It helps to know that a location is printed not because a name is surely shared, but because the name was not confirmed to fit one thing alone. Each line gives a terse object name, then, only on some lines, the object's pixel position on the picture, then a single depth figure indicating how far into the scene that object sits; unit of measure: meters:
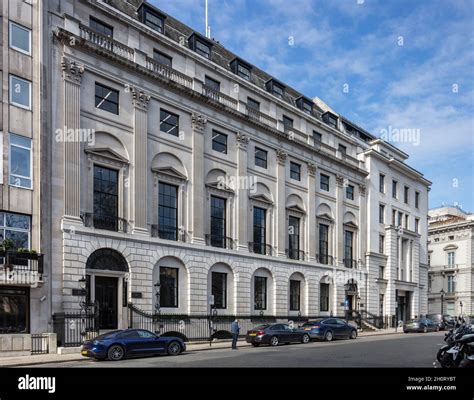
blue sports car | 18.56
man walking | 25.35
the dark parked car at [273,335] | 26.66
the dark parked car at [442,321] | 47.87
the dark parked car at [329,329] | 30.23
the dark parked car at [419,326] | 43.12
